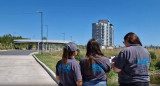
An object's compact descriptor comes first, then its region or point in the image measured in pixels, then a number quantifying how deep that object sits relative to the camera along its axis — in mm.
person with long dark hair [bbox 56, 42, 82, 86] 1911
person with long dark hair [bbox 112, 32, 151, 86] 1897
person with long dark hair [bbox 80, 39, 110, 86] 1902
